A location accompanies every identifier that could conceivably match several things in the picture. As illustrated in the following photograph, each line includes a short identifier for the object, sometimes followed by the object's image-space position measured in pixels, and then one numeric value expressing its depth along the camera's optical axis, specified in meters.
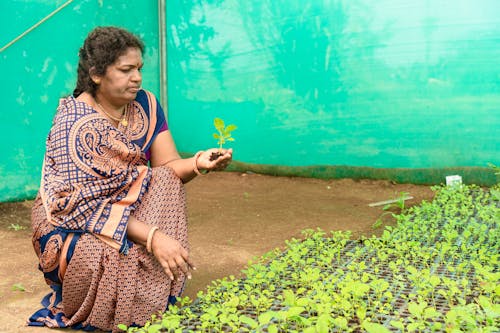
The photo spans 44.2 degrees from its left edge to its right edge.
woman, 3.10
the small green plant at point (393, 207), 5.00
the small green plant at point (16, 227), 5.29
